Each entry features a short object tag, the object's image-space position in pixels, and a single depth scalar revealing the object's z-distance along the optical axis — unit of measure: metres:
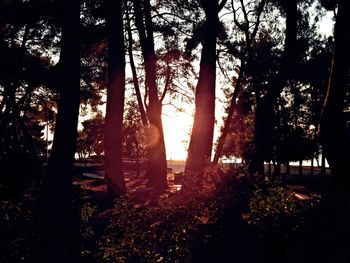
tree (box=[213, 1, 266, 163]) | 22.36
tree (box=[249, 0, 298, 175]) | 9.78
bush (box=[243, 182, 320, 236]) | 4.81
